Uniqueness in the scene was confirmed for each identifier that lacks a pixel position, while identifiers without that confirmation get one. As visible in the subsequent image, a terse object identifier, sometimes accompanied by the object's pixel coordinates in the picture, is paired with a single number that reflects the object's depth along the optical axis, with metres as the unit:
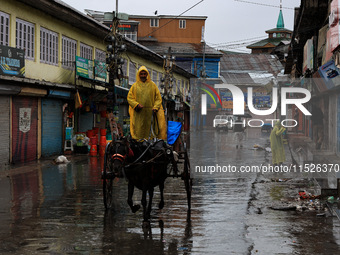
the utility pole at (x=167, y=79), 41.75
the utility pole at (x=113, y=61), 23.02
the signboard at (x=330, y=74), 15.13
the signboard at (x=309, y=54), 21.89
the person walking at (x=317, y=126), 15.72
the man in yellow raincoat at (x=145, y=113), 9.61
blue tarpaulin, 9.93
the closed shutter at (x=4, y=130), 18.88
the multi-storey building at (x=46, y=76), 19.23
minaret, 102.62
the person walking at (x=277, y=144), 16.52
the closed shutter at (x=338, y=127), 14.82
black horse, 8.28
